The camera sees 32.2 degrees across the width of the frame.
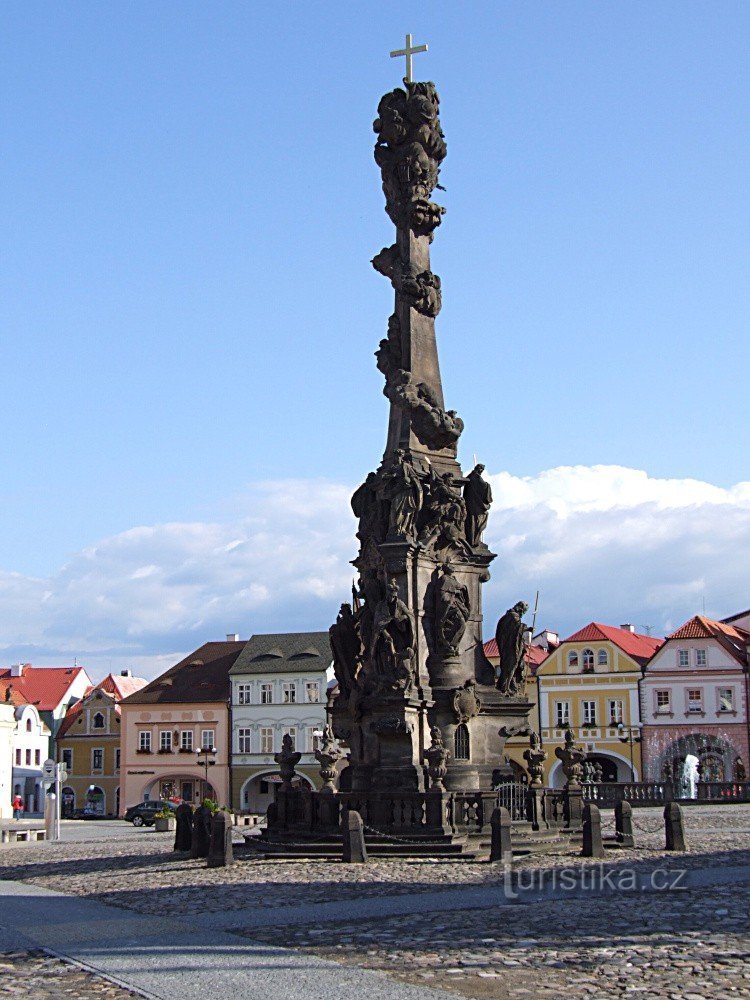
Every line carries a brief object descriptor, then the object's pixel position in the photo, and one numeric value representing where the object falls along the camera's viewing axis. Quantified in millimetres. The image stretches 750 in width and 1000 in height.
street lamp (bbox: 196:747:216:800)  67012
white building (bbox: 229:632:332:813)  70875
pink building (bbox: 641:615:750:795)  65812
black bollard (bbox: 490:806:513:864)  20406
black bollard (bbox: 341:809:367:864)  20531
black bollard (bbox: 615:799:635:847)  23422
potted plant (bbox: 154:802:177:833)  42562
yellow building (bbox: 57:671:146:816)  77812
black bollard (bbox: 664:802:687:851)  23109
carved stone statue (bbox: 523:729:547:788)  23688
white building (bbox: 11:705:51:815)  77312
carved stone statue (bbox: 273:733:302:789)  25469
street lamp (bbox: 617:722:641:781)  67312
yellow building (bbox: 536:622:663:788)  68062
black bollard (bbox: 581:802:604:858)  21469
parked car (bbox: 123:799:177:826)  53438
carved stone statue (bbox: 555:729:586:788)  24516
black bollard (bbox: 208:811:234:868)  20812
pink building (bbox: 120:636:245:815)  72000
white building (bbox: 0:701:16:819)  60219
